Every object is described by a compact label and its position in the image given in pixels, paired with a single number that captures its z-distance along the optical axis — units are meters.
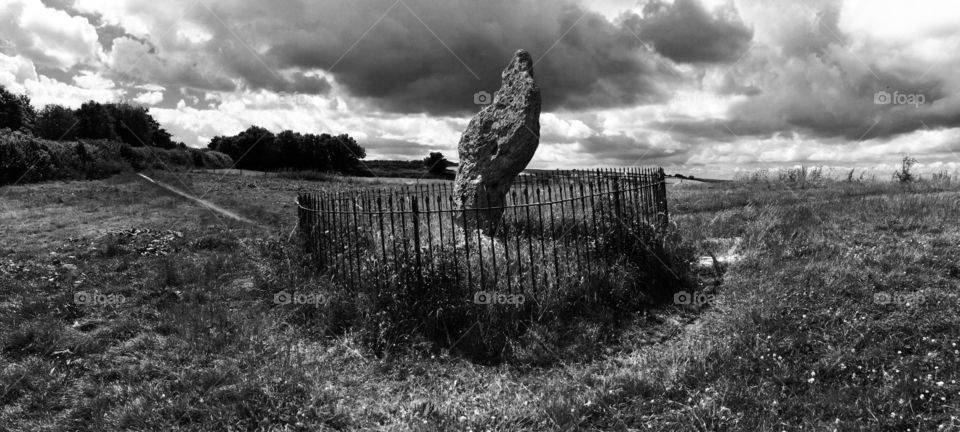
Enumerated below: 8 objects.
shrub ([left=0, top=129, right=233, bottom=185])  20.08
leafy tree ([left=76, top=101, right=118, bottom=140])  41.65
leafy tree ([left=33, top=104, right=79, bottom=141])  39.09
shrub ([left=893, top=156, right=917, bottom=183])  17.95
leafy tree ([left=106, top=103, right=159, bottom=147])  45.84
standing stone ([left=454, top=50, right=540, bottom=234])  9.30
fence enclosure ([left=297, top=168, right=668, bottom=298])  6.38
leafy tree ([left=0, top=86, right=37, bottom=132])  37.34
